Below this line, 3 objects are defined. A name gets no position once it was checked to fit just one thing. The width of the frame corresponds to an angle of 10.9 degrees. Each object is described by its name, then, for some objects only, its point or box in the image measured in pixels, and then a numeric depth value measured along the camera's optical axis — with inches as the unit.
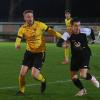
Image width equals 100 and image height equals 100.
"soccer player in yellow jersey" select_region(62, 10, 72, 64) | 867.6
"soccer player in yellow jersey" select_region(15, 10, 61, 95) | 495.8
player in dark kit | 484.7
